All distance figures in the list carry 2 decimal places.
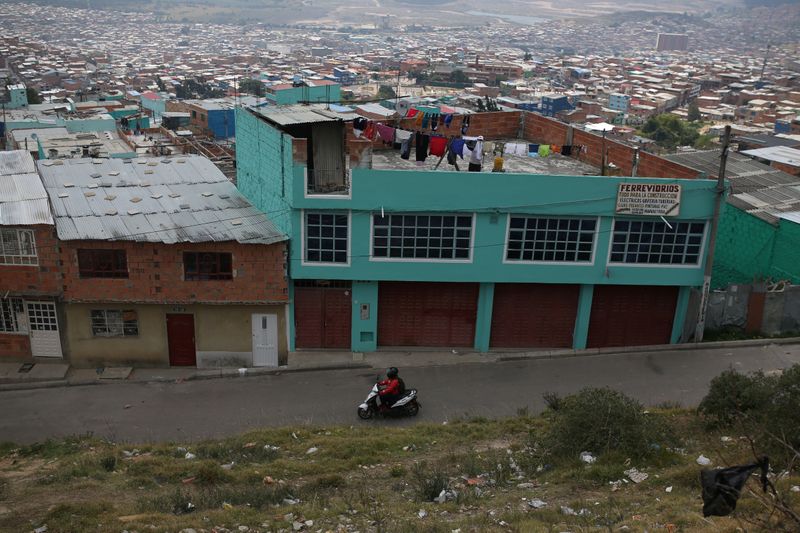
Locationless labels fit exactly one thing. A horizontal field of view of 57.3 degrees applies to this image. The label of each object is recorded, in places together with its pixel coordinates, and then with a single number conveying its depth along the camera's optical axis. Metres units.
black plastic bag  5.94
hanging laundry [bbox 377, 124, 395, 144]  17.89
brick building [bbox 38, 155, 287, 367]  15.30
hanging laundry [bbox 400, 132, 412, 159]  17.44
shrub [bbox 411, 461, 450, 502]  9.41
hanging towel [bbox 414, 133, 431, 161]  16.91
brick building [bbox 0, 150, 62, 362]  14.85
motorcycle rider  13.35
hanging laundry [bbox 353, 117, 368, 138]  16.75
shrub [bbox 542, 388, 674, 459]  10.30
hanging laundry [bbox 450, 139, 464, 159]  16.64
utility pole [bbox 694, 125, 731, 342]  15.33
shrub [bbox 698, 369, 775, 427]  10.70
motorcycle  13.52
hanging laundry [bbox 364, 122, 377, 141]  17.38
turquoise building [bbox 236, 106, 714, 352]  15.51
